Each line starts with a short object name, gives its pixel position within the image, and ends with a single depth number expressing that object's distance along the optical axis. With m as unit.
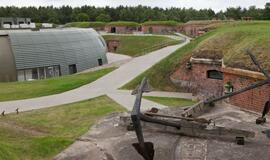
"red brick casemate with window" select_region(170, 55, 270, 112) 9.14
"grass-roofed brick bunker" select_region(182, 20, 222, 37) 38.86
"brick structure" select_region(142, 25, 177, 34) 48.19
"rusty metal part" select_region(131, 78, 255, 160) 6.26
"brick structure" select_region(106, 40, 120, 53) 41.64
